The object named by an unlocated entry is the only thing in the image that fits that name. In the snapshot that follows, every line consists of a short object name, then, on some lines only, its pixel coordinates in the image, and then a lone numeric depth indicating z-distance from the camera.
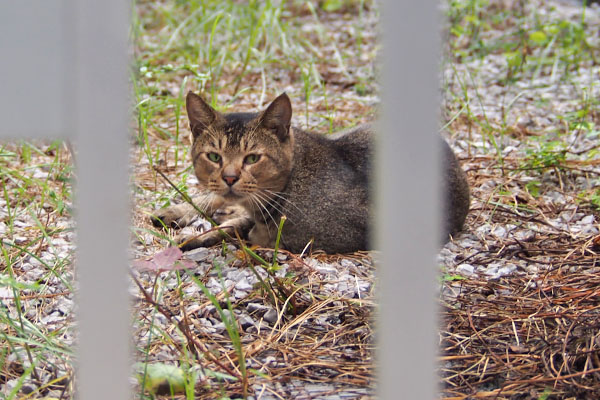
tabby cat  5.53
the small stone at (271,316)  4.18
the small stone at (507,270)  4.92
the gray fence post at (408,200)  2.02
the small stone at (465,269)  5.00
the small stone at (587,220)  5.86
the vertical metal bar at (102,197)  2.05
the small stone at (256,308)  4.29
